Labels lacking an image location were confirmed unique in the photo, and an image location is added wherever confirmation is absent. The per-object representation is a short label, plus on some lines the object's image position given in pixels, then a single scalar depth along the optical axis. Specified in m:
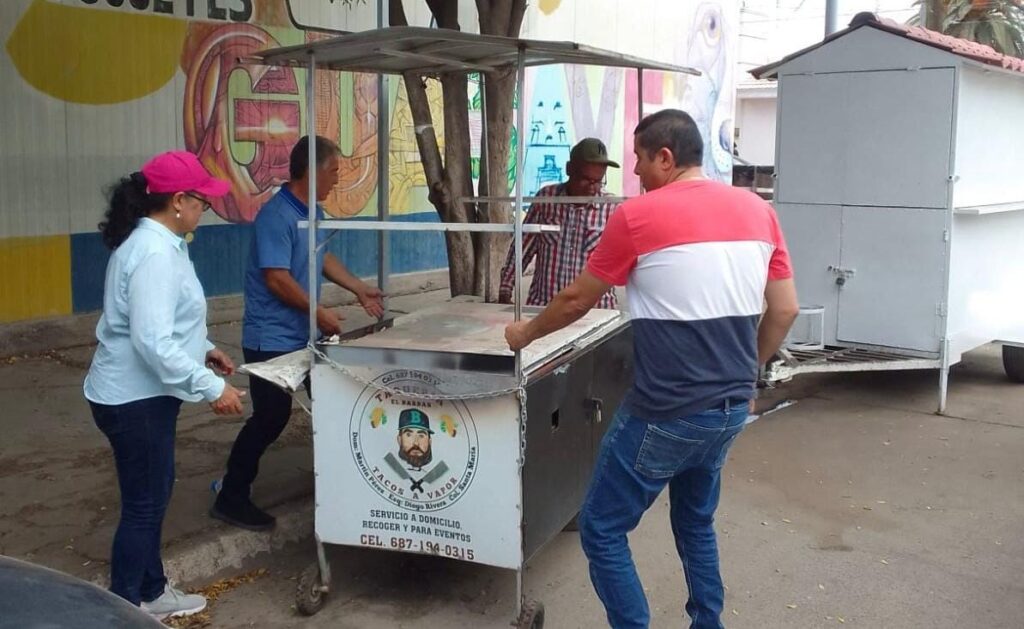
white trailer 7.30
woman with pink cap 3.62
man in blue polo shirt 4.61
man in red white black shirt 3.36
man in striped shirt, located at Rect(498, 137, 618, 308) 5.66
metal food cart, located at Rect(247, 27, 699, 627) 3.95
